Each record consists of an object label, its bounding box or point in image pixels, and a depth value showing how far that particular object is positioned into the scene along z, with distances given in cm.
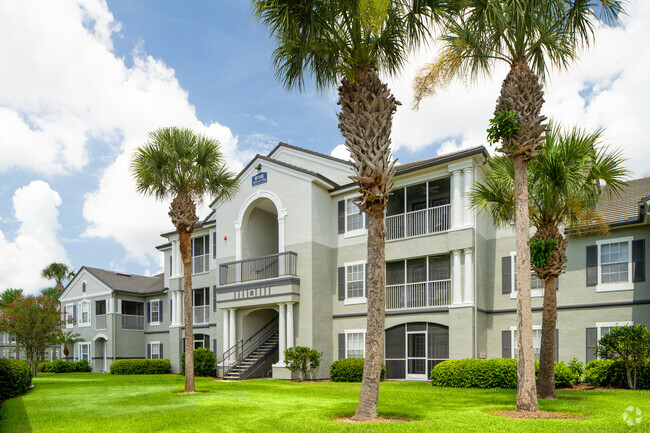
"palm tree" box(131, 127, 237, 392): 1856
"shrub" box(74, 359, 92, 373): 4025
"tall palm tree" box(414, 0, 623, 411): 1206
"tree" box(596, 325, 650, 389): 1706
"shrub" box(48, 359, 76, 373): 3975
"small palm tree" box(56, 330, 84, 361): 4091
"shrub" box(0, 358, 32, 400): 1769
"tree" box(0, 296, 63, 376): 2719
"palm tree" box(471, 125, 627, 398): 1461
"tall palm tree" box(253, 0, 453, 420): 1134
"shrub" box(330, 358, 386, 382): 2262
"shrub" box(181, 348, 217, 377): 2750
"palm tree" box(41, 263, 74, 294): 5744
